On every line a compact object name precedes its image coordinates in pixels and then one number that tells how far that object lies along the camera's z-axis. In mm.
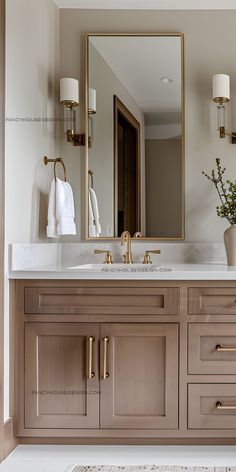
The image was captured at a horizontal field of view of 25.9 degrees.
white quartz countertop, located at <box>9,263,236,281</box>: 2232
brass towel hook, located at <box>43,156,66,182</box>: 2766
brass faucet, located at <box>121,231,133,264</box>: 2855
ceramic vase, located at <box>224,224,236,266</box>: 2656
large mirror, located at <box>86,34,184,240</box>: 2975
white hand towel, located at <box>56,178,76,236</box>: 2689
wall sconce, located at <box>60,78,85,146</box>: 2854
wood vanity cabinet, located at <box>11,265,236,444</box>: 2250
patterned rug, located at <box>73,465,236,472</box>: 2102
